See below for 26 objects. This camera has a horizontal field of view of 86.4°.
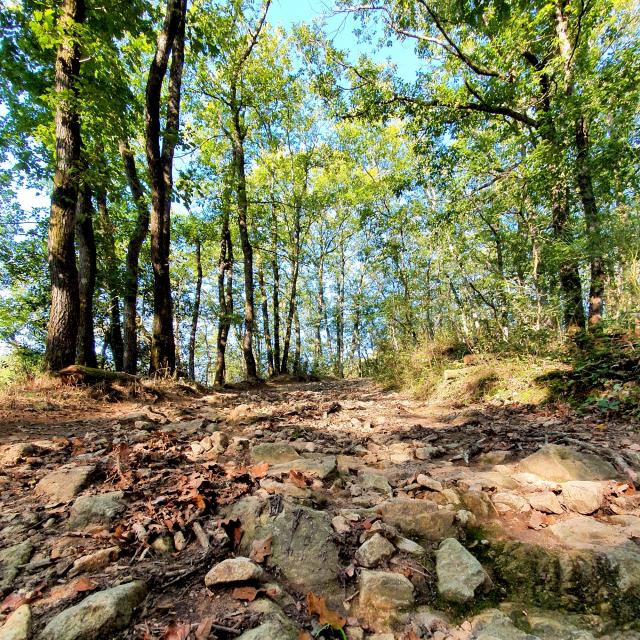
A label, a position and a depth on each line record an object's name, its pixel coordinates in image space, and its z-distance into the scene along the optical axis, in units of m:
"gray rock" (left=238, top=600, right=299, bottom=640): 1.25
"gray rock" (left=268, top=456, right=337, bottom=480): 2.73
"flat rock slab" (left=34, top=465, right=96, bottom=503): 2.17
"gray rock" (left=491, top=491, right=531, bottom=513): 2.30
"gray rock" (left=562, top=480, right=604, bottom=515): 2.21
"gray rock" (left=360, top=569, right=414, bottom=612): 1.53
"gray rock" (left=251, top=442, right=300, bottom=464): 3.01
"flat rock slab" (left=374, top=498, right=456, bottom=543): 2.05
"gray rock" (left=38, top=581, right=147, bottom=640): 1.19
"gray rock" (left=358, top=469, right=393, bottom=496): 2.62
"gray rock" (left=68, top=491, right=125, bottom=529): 1.89
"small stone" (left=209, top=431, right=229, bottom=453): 3.14
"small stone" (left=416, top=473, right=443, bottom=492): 2.55
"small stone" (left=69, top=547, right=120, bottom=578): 1.54
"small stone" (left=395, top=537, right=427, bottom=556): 1.85
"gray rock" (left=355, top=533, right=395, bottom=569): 1.77
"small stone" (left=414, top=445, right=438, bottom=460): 3.38
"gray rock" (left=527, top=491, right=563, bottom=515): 2.25
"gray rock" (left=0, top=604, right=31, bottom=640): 1.16
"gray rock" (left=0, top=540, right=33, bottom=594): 1.46
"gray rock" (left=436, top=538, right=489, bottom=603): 1.58
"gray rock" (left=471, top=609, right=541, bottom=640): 1.33
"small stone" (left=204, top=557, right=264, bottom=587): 1.50
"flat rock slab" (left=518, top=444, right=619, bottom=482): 2.57
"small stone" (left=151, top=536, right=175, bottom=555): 1.73
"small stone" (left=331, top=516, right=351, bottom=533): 1.97
